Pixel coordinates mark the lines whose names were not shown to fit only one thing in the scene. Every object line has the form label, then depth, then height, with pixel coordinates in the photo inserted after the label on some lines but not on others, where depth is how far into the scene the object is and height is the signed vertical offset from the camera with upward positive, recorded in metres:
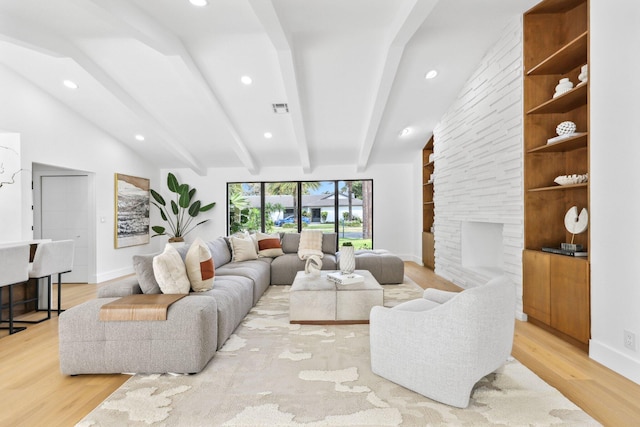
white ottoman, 3.29 -0.91
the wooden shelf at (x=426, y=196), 6.79 +0.33
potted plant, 7.29 +0.06
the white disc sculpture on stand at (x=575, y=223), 2.86 -0.10
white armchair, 1.83 -0.76
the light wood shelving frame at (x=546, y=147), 3.17 +0.61
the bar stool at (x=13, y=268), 3.03 -0.51
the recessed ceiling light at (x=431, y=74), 4.43 +1.83
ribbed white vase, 3.60 -0.51
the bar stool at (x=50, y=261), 3.50 -0.52
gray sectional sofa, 2.25 -0.86
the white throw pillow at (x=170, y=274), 2.65 -0.49
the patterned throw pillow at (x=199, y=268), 2.90 -0.48
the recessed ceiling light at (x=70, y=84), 4.42 +1.72
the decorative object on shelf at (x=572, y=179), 2.89 +0.28
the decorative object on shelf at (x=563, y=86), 3.02 +1.14
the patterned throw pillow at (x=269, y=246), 5.34 -0.54
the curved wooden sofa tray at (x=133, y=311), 2.26 -0.66
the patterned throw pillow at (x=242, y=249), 4.93 -0.54
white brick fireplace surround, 3.57 +0.50
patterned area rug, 1.76 -1.09
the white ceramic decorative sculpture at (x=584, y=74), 2.75 +1.14
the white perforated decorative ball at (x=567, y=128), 2.95 +0.74
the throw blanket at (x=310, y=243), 5.27 -0.50
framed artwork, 6.13 +0.04
